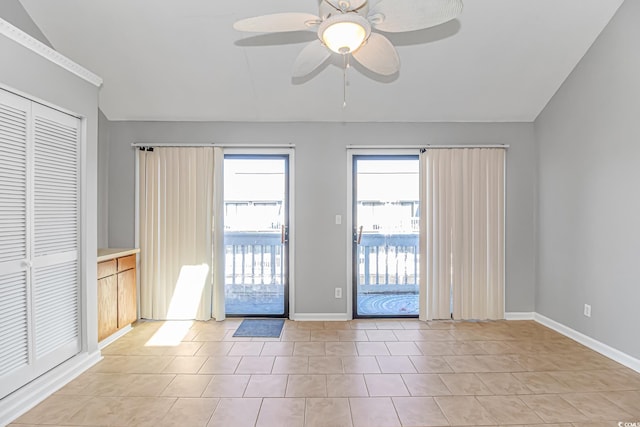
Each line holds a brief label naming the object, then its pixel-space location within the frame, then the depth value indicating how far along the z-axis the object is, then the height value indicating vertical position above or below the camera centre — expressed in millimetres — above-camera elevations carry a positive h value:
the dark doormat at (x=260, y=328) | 3621 -1244
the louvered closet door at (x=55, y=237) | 2471 -181
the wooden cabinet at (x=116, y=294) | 3273 -816
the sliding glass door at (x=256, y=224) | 4219 -126
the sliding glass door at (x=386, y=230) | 4227 -200
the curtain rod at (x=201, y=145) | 4014 +801
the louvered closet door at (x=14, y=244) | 2213 -200
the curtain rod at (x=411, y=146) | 4039 +790
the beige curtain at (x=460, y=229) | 4023 -174
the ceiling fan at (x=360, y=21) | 1693 +1011
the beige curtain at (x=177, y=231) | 4020 -200
